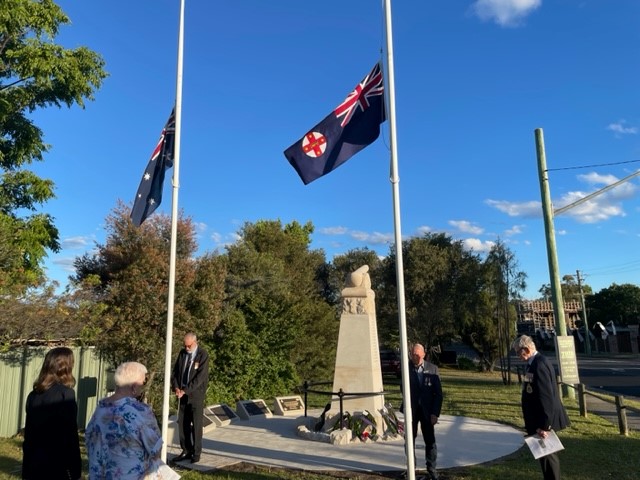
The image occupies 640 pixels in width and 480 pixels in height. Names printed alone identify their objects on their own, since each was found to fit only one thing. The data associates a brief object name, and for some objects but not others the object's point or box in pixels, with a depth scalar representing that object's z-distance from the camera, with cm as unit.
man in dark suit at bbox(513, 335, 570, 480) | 559
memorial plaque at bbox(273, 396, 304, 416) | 1291
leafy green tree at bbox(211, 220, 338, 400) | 1675
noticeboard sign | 1416
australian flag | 779
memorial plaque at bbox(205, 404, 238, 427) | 1112
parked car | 2536
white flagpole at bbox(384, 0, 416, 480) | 567
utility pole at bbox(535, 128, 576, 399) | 1553
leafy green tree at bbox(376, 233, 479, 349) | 2906
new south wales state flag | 649
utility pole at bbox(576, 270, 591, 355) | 5503
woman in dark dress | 404
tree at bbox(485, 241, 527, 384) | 2264
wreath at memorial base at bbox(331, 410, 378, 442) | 925
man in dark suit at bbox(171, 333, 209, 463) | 767
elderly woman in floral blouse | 346
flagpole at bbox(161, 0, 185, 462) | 676
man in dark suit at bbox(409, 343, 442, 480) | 674
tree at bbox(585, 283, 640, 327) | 6944
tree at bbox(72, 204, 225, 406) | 1230
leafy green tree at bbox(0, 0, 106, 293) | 1488
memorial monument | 987
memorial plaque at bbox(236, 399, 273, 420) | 1211
